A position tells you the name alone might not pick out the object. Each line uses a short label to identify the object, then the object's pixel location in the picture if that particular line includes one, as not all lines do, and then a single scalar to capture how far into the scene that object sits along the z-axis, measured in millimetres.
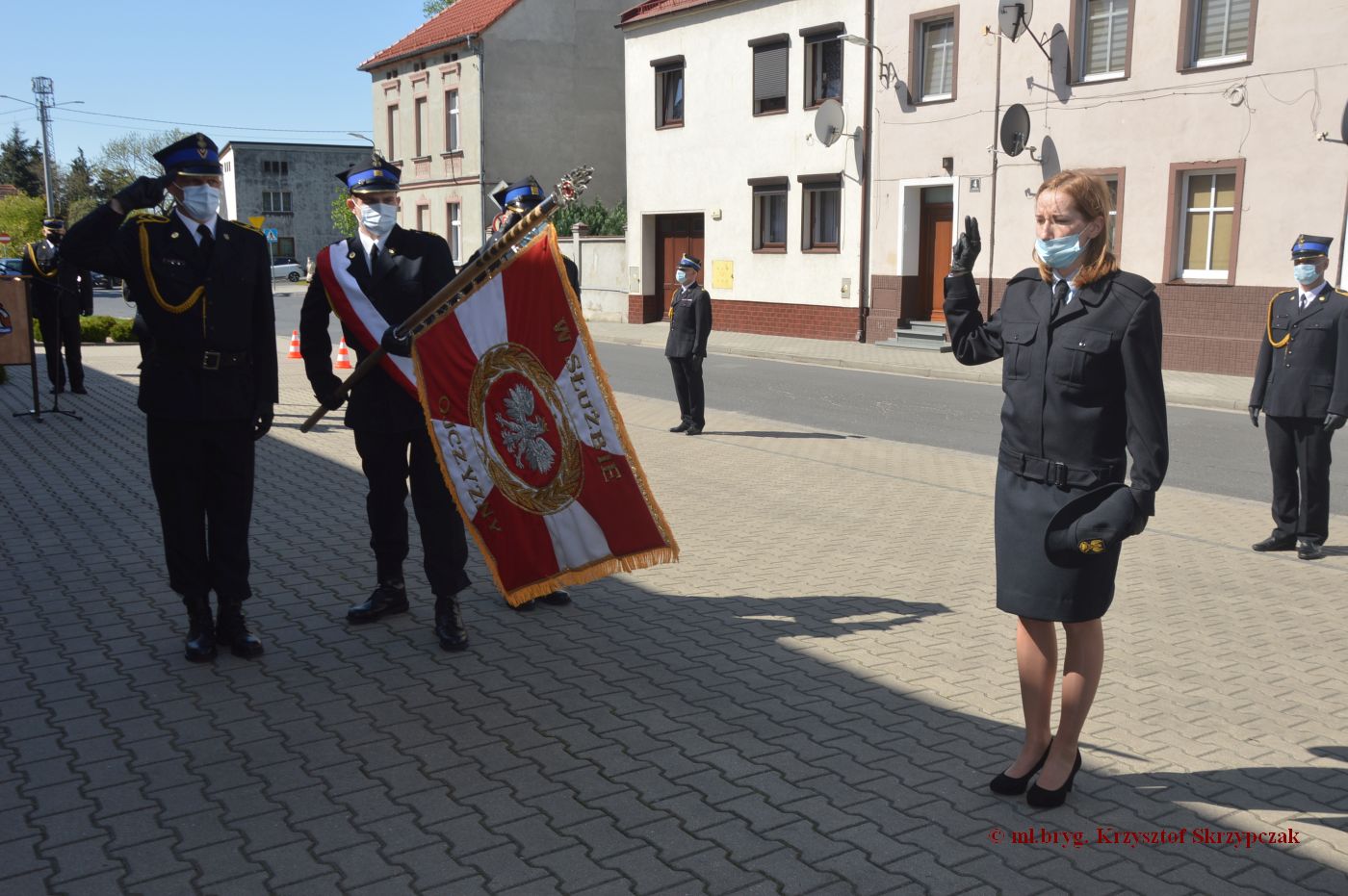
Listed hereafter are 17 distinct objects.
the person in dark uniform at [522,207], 6312
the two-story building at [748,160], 26047
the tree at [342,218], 53178
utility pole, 66706
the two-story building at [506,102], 38125
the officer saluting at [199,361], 5012
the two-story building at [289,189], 74562
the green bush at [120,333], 23922
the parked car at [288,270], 61125
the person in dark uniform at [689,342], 12594
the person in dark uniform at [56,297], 12805
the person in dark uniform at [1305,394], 7590
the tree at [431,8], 63562
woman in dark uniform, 3615
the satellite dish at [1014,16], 21141
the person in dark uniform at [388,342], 5418
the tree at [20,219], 43875
